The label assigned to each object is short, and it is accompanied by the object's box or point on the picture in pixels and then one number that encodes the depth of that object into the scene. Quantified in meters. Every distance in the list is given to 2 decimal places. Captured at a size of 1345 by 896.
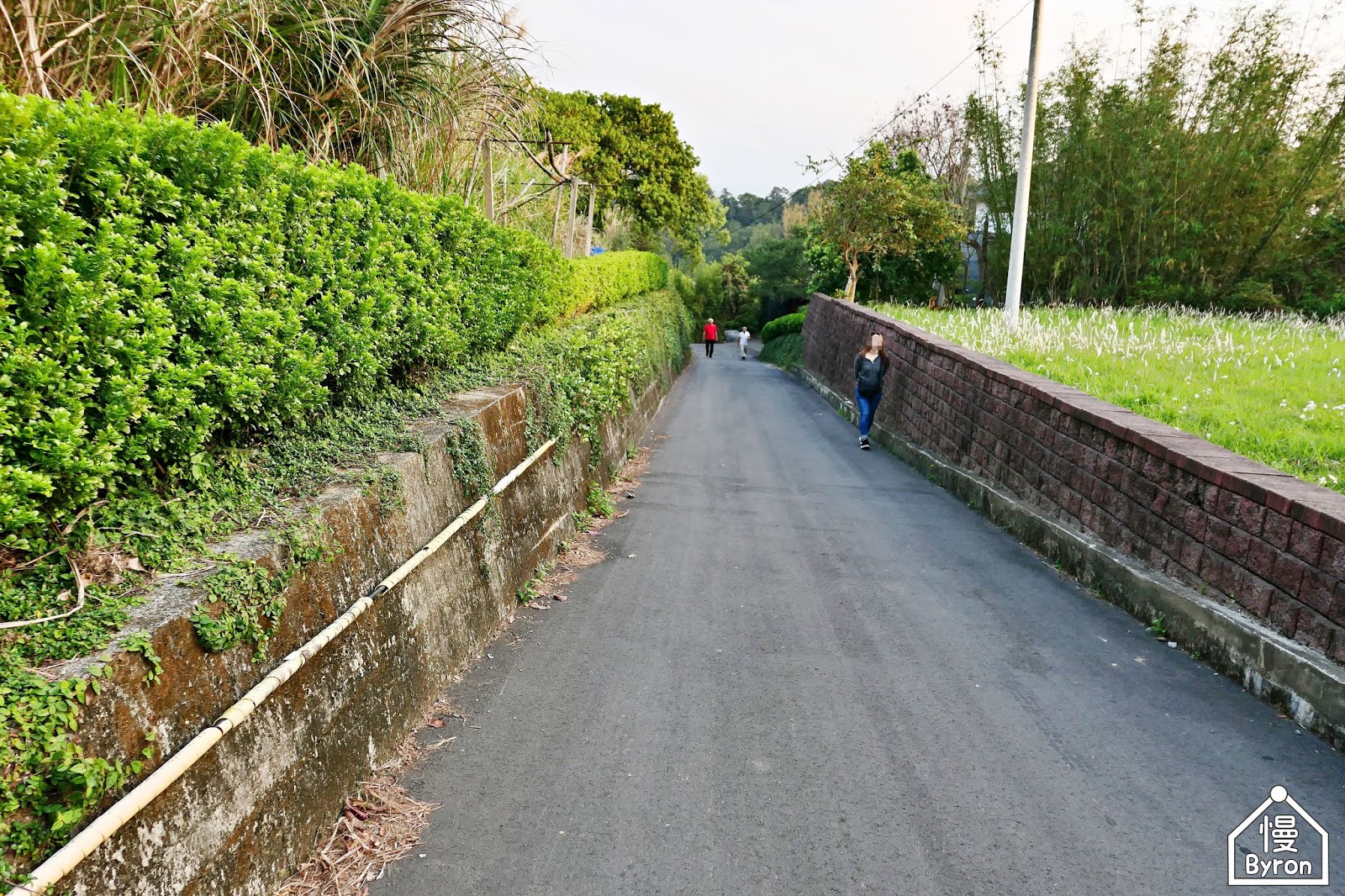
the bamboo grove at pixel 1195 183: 17.02
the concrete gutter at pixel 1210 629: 4.00
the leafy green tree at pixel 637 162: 31.53
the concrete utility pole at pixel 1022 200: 13.99
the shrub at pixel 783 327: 37.06
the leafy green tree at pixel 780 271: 48.00
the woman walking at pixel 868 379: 12.93
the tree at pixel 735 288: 56.72
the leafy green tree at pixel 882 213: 23.95
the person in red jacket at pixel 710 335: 35.66
